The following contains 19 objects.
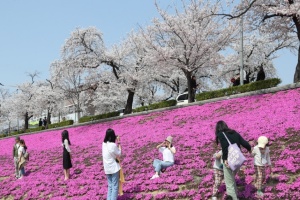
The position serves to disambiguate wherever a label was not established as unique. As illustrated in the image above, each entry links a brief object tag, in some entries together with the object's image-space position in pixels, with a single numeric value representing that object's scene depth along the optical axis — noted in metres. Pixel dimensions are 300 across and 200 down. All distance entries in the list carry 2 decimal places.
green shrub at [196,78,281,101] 26.39
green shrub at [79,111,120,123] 38.53
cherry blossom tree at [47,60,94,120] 40.65
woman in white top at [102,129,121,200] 10.64
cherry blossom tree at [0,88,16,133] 78.03
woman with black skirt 14.95
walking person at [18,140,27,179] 17.20
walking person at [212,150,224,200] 9.93
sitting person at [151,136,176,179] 13.18
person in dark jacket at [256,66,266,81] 31.23
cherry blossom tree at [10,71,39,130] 71.50
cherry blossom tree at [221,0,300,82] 25.89
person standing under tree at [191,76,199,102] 32.45
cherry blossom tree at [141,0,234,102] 31.89
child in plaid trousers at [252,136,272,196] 9.80
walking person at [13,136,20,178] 17.50
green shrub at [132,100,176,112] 32.88
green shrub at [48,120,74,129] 44.59
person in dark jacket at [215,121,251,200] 9.23
